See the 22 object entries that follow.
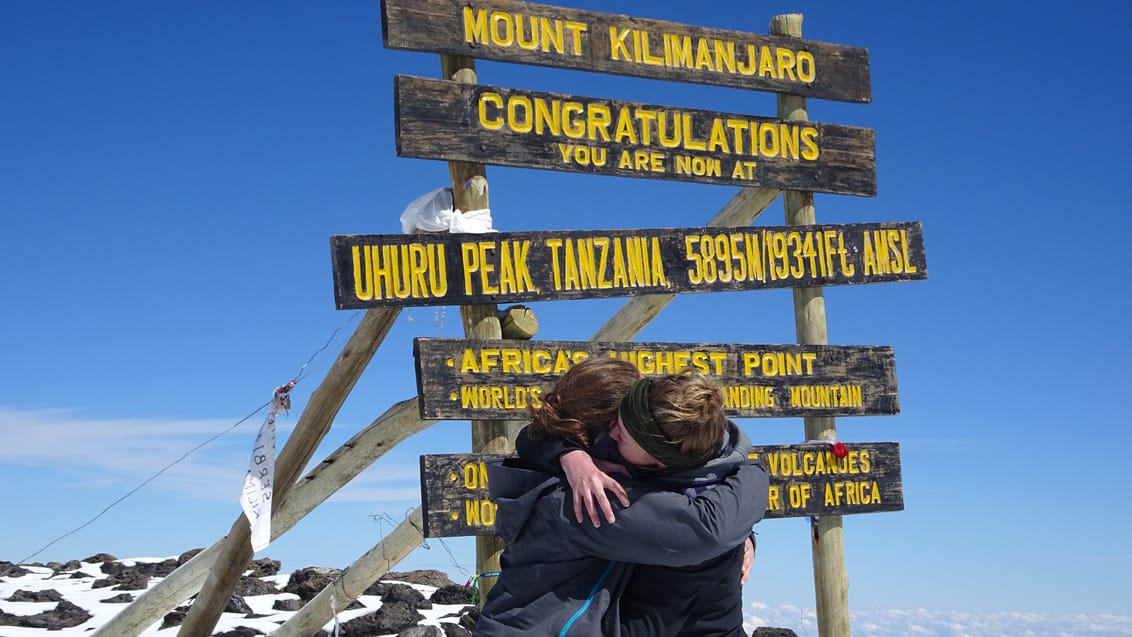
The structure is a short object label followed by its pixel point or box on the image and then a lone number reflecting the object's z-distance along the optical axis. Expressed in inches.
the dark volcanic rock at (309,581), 421.1
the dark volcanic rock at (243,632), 348.2
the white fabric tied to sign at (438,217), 261.6
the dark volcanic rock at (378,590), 405.1
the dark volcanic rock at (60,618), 379.6
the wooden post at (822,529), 305.0
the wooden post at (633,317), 290.4
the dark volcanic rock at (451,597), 387.5
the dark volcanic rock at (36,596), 422.0
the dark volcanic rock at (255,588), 425.4
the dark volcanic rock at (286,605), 396.8
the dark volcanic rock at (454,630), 319.9
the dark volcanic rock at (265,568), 479.5
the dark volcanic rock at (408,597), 373.7
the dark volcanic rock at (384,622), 337.1
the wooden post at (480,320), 262.1
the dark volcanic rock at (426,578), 447.2
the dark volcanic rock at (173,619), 378.5
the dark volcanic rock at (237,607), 388.8
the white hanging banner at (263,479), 269.3
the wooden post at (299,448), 269.6
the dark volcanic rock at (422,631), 306.0
